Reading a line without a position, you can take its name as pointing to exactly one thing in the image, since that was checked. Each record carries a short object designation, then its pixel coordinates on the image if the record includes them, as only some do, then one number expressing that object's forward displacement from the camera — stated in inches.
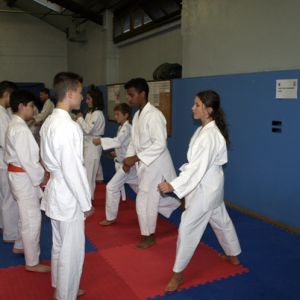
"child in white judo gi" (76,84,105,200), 164.9
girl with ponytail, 84.3
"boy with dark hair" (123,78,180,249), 113.3
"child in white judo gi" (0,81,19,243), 115.5
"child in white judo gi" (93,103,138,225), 136.1
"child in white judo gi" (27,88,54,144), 254.1
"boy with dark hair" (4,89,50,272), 92.6
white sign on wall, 123.6
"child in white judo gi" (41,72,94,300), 70.6
